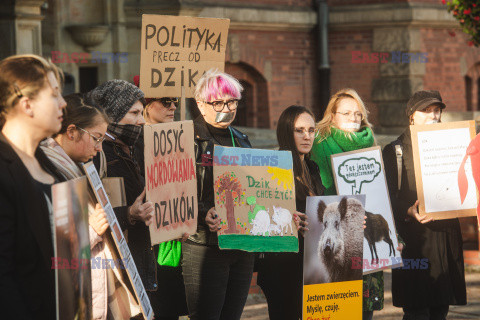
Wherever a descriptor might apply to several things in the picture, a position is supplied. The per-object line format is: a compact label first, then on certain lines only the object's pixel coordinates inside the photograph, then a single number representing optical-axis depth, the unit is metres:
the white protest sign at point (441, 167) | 10.52
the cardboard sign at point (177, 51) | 9.76
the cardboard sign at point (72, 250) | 5.69
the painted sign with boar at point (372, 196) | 10.09
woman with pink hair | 8.70
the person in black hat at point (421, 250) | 10.67
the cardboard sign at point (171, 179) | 8.21
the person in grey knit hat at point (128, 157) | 8.33
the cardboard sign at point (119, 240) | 6.62
